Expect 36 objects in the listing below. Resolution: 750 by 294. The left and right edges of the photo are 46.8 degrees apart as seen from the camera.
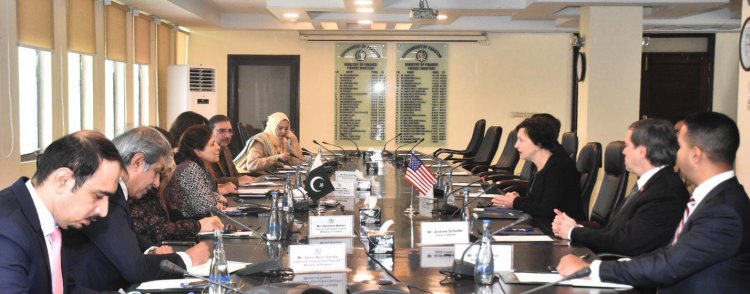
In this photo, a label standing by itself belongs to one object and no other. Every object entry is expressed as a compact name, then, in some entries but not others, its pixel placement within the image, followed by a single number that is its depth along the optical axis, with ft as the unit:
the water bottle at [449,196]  14.93
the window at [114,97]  30.96
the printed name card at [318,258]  9.51
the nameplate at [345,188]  17.20
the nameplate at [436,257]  9.95
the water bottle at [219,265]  7.91
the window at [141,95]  34.37
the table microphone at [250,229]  11.81
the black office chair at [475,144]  34.06
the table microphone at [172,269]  7.12
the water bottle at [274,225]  11.55
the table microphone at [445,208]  14.66
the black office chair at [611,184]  15.47
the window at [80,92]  27.55
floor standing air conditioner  36.88
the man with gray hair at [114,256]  9.03
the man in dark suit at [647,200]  10.80
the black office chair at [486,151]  30.19
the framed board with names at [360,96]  42.03
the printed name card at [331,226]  11.96
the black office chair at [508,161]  27.78
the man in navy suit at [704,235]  8.54
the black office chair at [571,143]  21.08
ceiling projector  26.35
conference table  8.79
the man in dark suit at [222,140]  19.83
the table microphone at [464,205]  12.54
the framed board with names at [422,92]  41.96
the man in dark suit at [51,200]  6.56
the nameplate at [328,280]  8.77
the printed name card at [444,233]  11.25
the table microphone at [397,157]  27.76
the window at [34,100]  23.95
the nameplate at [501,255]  9.41
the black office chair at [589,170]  17.28
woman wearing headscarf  25.11
